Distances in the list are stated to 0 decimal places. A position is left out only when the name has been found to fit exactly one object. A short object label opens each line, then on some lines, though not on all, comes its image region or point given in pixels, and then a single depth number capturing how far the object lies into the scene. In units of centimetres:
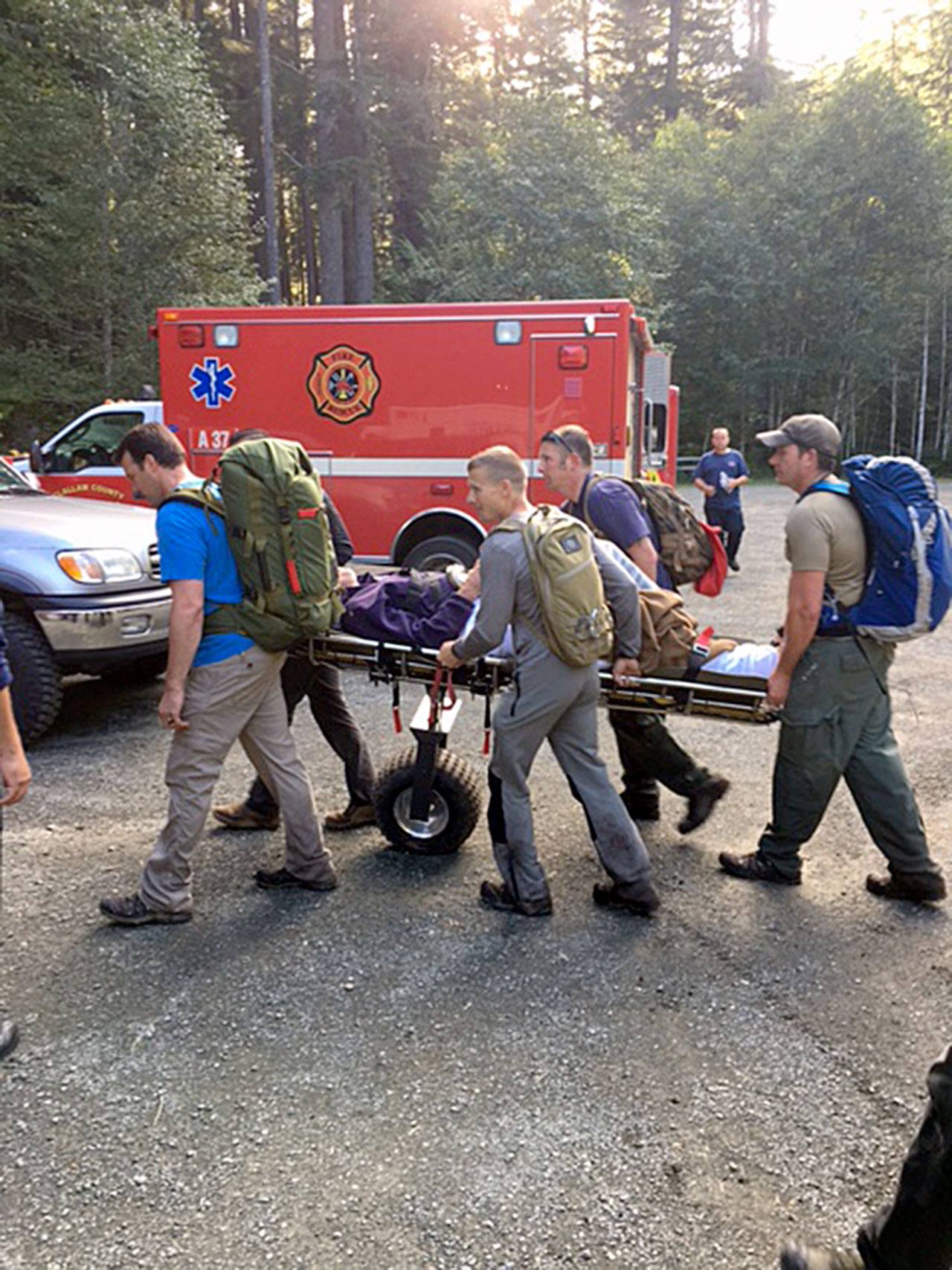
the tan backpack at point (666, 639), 397
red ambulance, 880
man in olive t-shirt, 366
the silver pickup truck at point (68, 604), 555
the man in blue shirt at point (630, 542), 439
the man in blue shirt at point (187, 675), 349
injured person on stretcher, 398
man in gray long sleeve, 356
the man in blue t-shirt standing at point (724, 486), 1160
